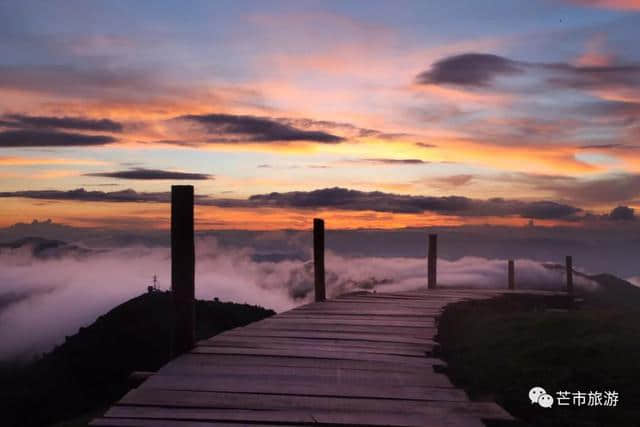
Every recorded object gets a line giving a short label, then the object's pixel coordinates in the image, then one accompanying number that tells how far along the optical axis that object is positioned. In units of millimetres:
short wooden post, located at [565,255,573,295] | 28672
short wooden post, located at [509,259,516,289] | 26719
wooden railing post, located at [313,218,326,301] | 17791
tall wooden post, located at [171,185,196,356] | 9336
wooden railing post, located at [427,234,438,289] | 23062
